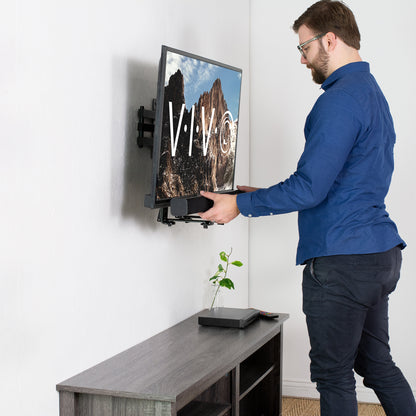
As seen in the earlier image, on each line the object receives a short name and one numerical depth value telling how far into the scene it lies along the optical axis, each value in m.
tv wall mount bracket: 2.06
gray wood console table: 1.78
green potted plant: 2.83
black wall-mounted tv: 2.08
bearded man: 1.92
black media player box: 2.57
